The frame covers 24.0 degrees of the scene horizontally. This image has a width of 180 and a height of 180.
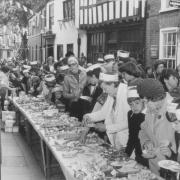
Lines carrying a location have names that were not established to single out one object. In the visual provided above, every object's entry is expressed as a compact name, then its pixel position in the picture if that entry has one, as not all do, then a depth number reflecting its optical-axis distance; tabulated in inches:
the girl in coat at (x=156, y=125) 146.8
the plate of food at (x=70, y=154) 181.8
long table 166.2
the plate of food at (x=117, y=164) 159.8
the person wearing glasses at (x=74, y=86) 314.7
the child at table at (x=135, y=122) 174.4
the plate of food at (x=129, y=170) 152.5
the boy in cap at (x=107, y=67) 259.6
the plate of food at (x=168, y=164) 130.6
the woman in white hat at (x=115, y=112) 196.1
